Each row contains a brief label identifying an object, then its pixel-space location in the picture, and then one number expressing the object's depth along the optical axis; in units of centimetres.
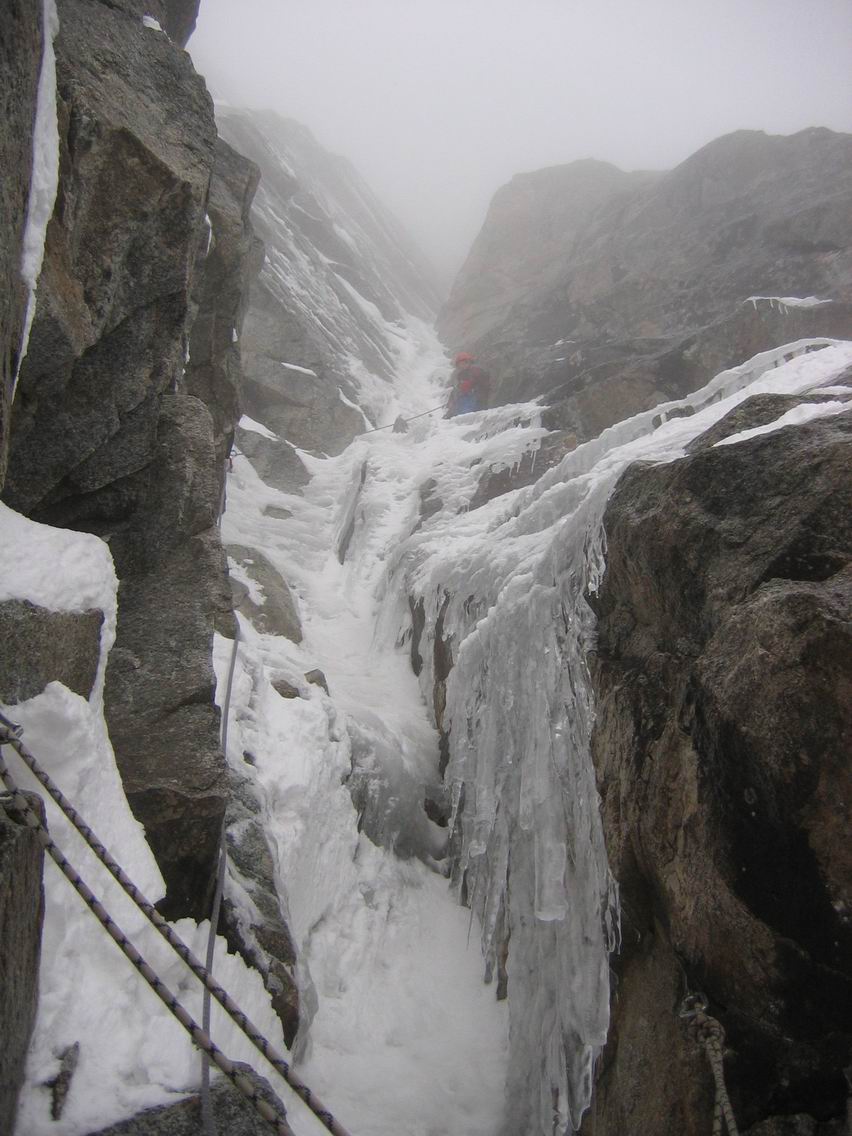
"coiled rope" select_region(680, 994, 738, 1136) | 275
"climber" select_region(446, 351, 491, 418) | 1670
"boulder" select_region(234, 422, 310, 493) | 1289
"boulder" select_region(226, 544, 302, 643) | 816
